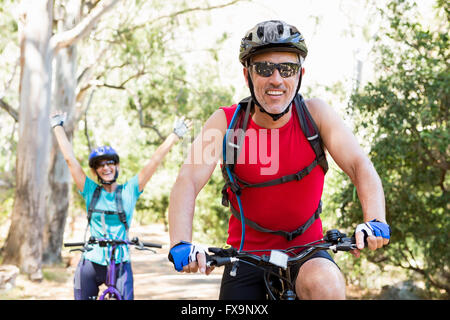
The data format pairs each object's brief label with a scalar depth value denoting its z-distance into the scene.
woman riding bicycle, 5.70
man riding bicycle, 3.21
